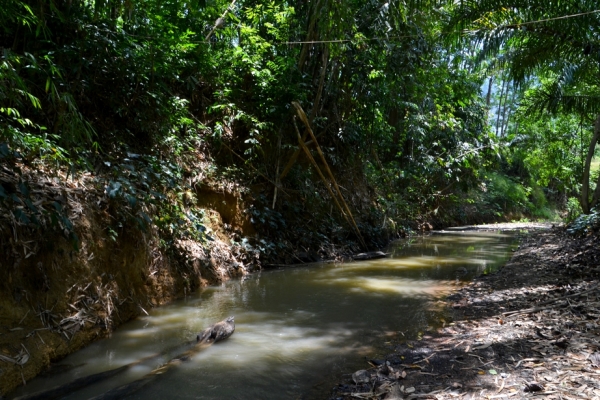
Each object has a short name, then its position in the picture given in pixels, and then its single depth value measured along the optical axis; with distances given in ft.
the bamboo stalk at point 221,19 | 26.82
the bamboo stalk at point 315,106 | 30.04
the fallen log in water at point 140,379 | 9.68
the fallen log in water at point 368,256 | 32.86
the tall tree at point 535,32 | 25.21
